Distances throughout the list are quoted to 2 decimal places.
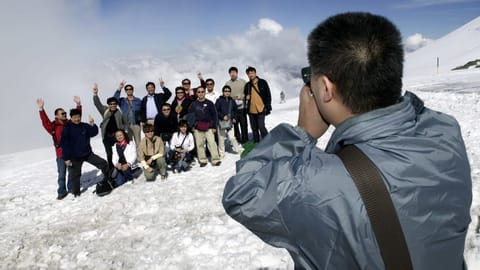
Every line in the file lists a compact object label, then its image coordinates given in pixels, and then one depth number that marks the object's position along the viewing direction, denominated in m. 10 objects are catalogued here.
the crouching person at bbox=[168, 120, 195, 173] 9.30
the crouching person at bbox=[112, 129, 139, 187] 8.68
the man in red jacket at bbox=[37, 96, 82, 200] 8.21
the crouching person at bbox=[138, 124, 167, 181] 8.71
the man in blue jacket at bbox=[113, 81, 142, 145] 9.73
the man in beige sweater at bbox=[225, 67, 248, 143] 10.39
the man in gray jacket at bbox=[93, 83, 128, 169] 8.98
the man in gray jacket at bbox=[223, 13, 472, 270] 1.14
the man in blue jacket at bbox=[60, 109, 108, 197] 7.95
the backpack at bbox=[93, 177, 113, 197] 8.11
